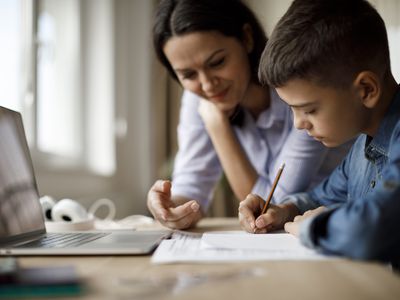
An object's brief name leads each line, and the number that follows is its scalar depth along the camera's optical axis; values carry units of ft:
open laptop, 2.44
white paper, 2.15
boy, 2.96
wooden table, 1.55
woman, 4.24
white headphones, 4.13
